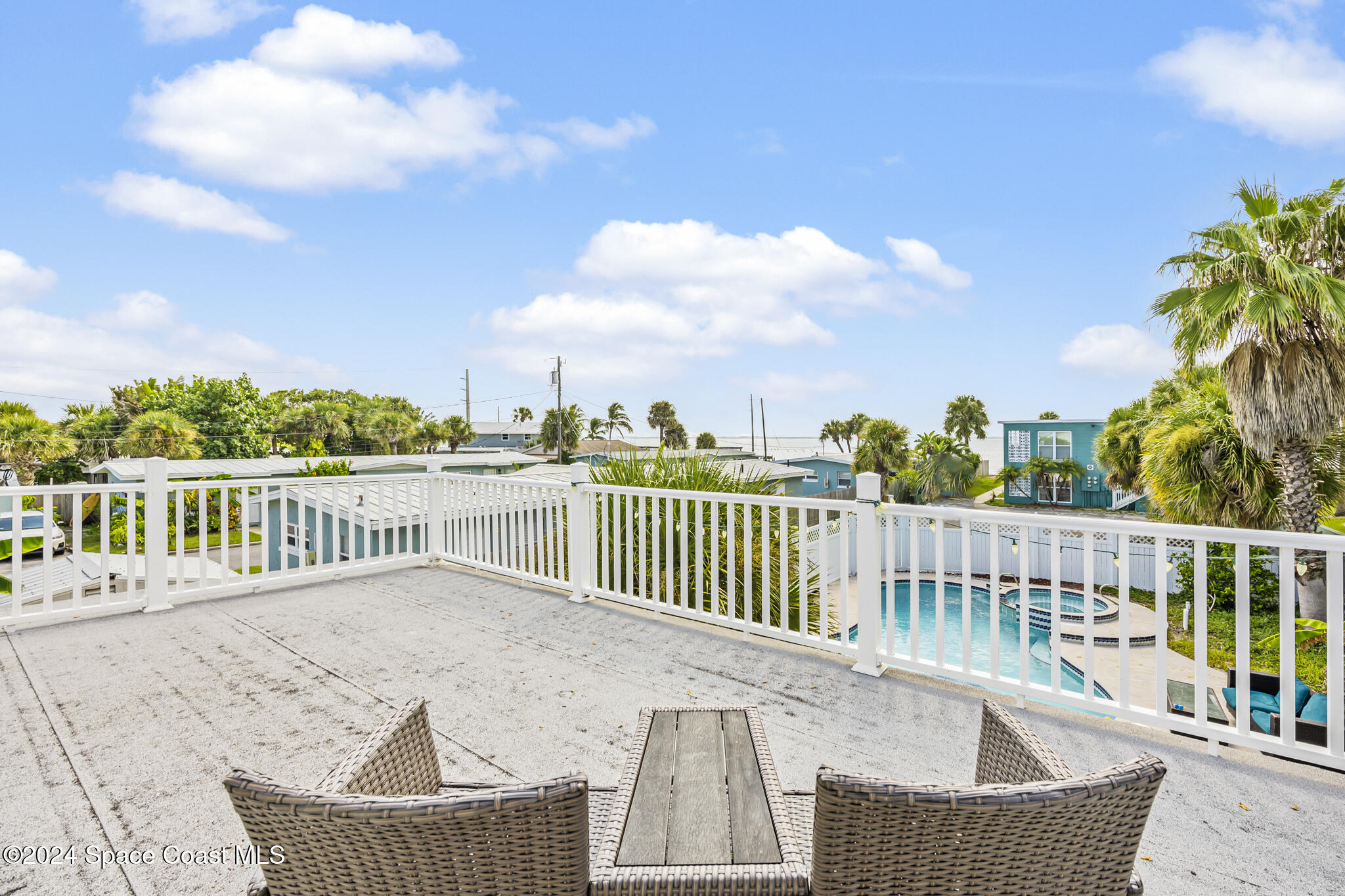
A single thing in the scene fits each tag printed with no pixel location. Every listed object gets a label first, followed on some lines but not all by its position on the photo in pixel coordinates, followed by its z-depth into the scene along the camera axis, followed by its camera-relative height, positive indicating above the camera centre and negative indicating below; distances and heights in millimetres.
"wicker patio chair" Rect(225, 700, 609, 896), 850 -550
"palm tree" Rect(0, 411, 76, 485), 24438 +524
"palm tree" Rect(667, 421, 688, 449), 55781 +1952
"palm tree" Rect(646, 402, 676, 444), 55438 +3318
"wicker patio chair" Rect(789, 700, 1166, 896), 873 -564
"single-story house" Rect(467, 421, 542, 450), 54688 +1702
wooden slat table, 1062 -734
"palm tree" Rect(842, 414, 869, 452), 45250 +1966
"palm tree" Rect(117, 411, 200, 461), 23766 +755
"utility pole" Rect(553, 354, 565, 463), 32200 +968
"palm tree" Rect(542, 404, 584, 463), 42719 +1689
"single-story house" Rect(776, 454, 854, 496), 35281 -1138
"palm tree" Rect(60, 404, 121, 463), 27516 +951
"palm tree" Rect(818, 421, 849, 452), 48625 +1674
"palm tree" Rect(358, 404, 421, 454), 40031 +1820
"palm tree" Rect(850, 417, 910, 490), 29938 +187
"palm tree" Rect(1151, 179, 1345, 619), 7191 +1567
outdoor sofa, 3812 -1793
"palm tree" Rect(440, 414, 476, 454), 43719 +1630
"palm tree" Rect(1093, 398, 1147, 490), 19625 +123
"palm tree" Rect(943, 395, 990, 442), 34750 +1855
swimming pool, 12115 -4189
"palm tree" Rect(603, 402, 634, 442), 53875 +2936
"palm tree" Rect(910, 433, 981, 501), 28016 -888
